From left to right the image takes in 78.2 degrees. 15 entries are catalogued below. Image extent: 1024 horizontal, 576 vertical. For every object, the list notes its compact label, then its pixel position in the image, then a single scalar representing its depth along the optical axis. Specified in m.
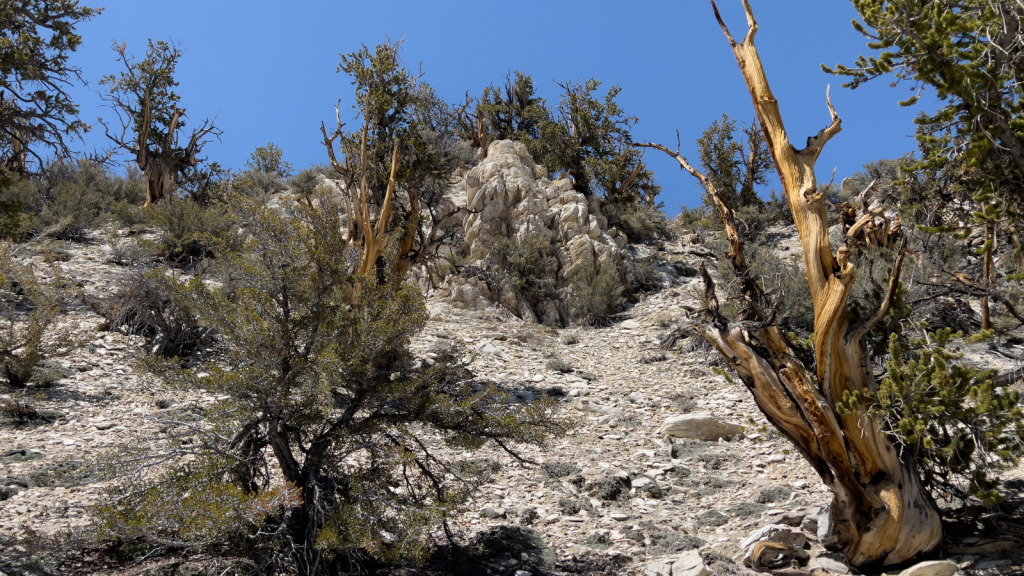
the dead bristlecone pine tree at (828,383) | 5.39
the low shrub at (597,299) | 16.59
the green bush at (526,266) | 17.27
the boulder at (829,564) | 5.58
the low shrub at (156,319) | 11.27
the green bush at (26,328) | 9.37
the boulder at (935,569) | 4.98
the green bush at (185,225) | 16.83
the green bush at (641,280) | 18.28
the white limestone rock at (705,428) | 9.56
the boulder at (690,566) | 5.40
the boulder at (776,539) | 5.74
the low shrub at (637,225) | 21.86
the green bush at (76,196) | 18.09
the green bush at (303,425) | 5.29
